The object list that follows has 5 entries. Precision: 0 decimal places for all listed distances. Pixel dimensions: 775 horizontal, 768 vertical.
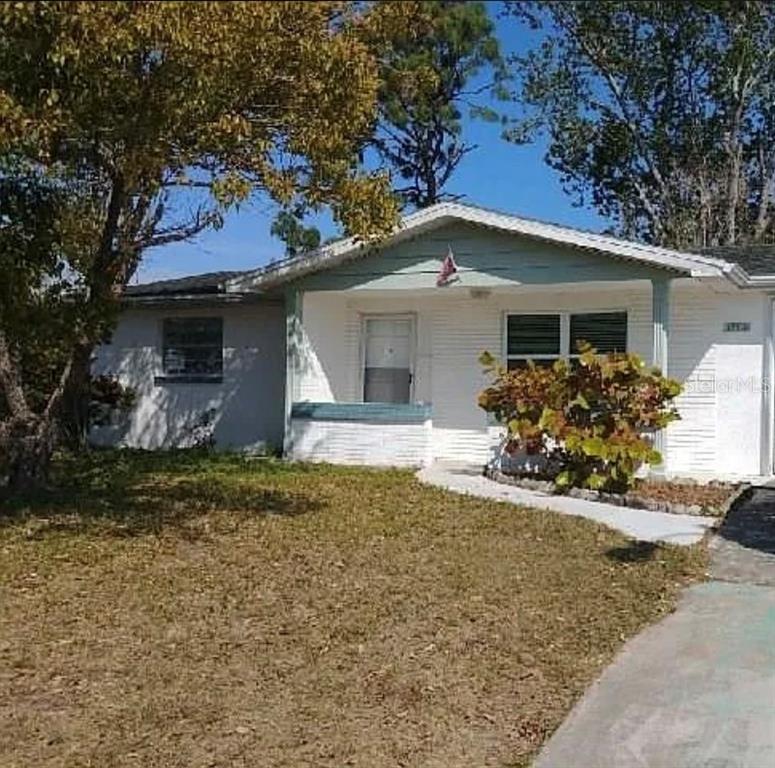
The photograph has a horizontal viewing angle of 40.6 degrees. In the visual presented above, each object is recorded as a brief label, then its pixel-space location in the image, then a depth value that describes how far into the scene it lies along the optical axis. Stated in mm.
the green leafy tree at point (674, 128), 21856
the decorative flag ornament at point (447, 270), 13536
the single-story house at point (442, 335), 13094
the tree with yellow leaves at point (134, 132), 4770
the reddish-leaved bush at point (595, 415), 11289
